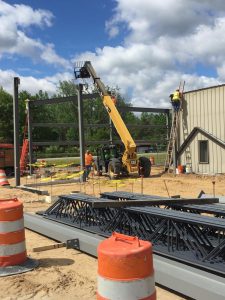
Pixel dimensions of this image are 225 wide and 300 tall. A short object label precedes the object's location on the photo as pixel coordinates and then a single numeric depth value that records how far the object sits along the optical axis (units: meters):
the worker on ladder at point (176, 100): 18.77
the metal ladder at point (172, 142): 19.26
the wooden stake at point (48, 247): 6.15
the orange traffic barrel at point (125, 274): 2.95
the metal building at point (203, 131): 17.13
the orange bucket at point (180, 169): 18.72
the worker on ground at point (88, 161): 18.96
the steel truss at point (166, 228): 4.72
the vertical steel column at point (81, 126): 17.31
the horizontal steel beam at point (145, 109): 22.26
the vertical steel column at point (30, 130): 19.95
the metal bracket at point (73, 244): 6.14
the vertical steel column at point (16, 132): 15.40
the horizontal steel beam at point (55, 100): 20.19
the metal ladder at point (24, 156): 21.24
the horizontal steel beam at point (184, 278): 3.96
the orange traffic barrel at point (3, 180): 16.09
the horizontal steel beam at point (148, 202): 5.91
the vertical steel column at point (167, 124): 24.40
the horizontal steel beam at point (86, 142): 20.77
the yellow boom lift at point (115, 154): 17.62
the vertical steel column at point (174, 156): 19.22
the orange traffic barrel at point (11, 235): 5.28
